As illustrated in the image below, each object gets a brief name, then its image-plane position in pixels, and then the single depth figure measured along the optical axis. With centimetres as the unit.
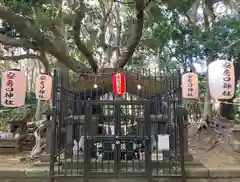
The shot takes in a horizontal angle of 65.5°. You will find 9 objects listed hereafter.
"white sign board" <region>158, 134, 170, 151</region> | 376
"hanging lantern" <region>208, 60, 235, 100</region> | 403
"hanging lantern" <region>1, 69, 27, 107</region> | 427
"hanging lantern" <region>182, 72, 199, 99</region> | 500
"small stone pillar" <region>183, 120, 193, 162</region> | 399
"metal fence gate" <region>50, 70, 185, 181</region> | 359
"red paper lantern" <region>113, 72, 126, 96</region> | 423
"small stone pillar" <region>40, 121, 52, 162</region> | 396
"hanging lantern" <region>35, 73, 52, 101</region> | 510
